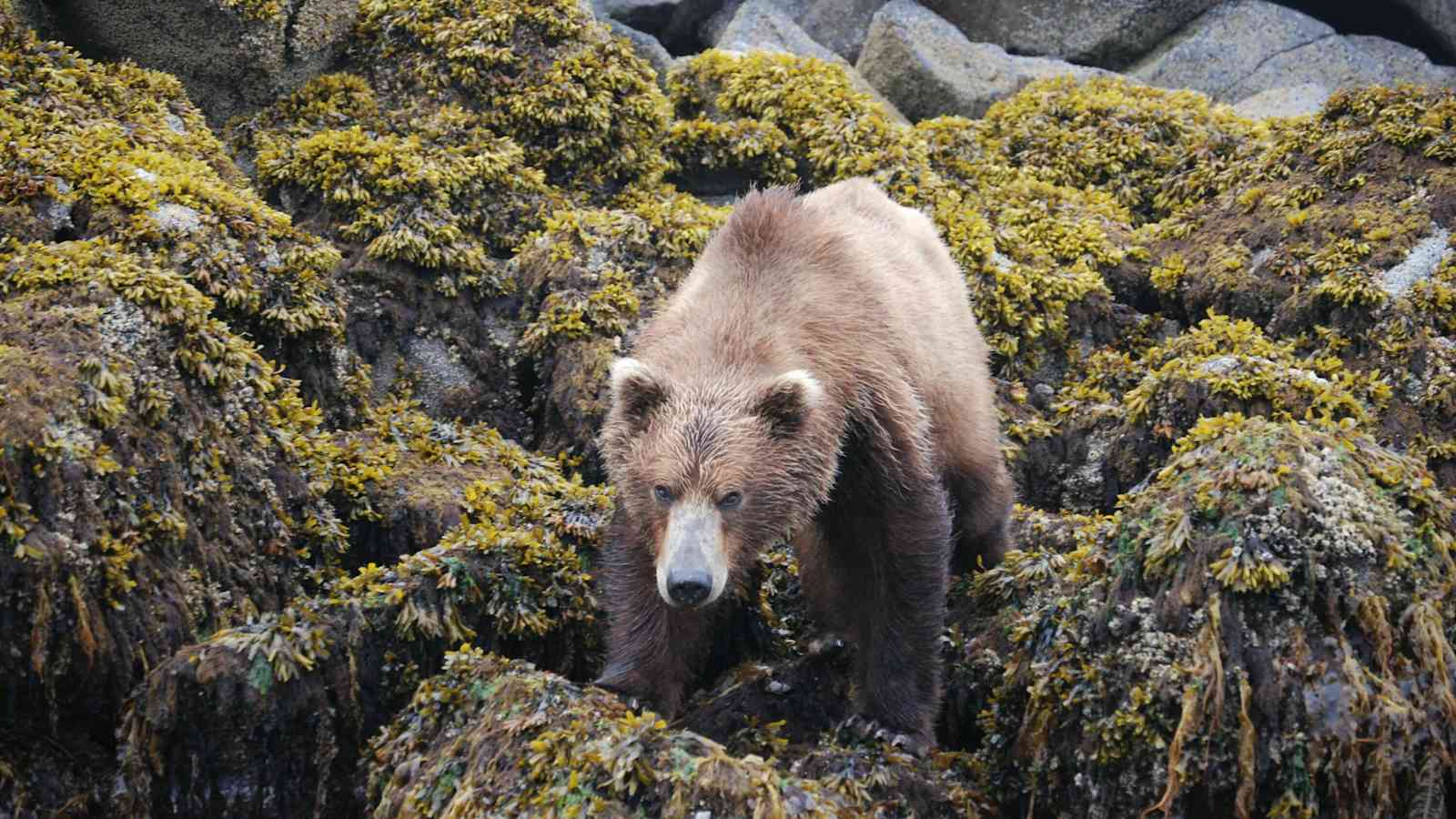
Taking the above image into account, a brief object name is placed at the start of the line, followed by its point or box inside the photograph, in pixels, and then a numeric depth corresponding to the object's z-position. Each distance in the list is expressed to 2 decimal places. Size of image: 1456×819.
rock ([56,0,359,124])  18.45
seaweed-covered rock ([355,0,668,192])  19.83
